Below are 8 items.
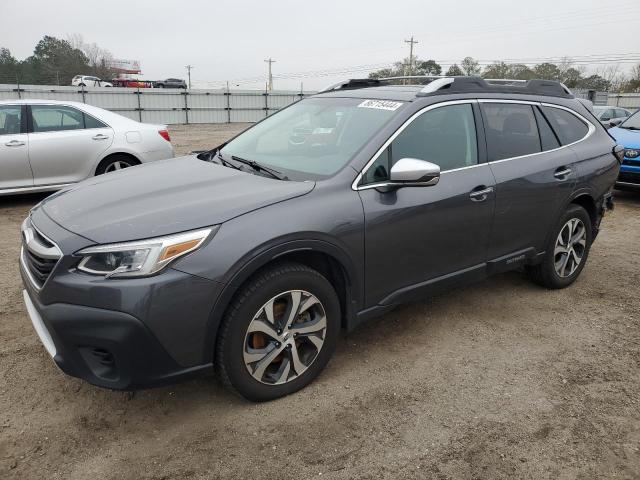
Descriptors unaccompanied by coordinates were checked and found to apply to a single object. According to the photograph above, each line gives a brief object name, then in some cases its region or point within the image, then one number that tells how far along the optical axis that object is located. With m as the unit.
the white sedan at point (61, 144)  6.90
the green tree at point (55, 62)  54.16
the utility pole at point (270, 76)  77.69
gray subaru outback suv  2.39
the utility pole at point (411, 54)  64.69
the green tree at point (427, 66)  63.27
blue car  8.31
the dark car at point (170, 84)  43.69
